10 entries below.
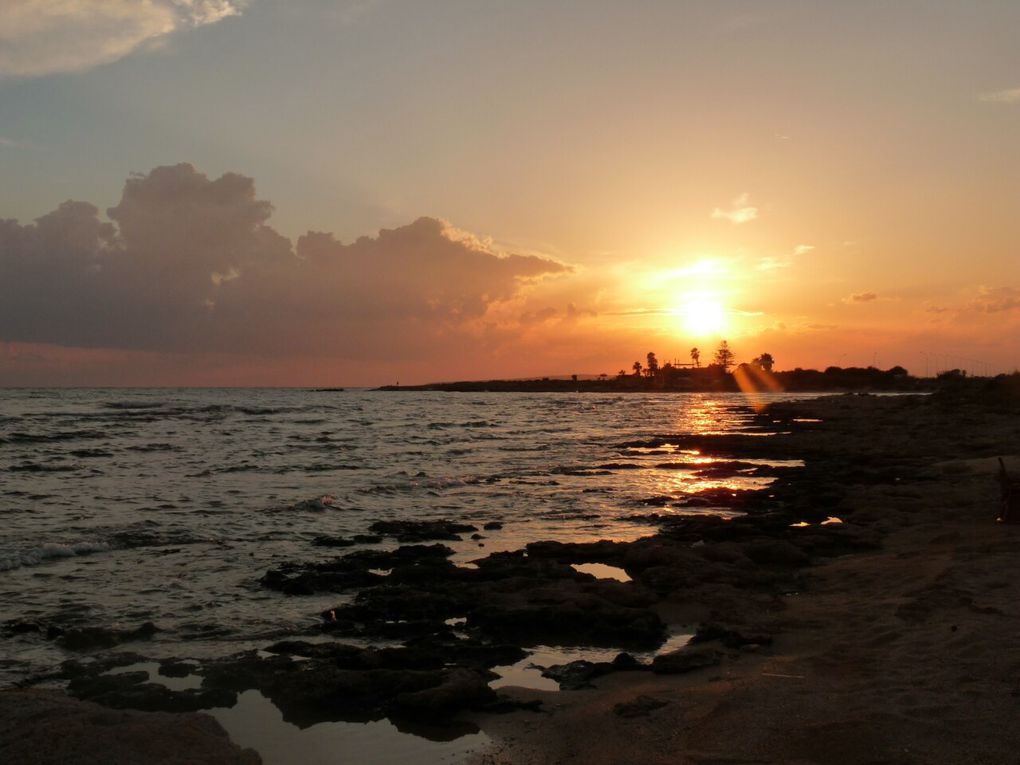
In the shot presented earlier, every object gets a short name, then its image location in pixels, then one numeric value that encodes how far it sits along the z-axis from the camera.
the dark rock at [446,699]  7.31
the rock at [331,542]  16.16
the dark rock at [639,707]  6.96
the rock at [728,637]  8.91
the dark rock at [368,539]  16.28
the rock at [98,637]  9.52
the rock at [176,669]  8.48
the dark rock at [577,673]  7.96
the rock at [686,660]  8.20
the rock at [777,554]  13.23
